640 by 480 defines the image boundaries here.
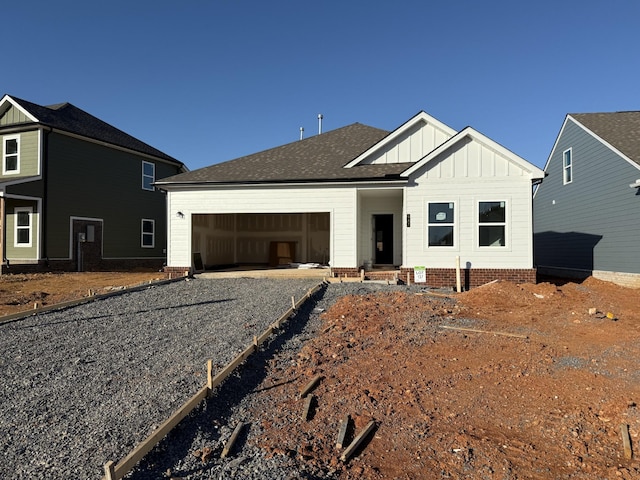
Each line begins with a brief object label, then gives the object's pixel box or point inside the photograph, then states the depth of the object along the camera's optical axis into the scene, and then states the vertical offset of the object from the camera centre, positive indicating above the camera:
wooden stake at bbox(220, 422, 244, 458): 3.47 -1.77
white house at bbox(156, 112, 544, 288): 12.57 +1.56
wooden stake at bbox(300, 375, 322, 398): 4.69 -1.70
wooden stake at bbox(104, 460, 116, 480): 2.85 -1.61
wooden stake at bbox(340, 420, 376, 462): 3.50 -1.80
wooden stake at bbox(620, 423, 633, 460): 3.60 -1.83
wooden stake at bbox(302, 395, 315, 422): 4.17 -1.75
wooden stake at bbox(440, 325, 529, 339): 7.06 -1.58
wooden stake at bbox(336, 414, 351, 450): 3.66 -1.78
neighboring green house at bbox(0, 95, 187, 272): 17.81 +2.53
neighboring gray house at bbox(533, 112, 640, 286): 14.05 +1.85
